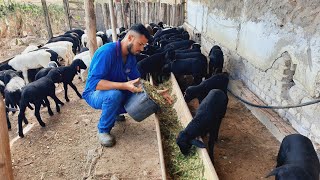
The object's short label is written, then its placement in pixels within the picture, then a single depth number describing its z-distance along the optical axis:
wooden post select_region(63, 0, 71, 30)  14.09
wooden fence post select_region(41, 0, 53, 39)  12.16
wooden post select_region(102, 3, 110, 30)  16.17
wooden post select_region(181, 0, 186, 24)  15.37
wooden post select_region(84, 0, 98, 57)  7.07
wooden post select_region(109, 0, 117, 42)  8.98
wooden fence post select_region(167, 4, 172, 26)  15.86
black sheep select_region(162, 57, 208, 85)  7.18
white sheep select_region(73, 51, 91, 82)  8.34
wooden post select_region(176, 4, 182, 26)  15.49
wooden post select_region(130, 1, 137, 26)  16.63
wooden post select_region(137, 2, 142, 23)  16.73
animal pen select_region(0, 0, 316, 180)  3.25
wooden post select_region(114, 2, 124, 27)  15.11
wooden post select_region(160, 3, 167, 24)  15.93
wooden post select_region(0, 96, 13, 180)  2.31
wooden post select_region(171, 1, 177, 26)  15.59
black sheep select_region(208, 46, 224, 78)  7.20
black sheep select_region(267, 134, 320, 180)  2.86
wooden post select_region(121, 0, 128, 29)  16.07
